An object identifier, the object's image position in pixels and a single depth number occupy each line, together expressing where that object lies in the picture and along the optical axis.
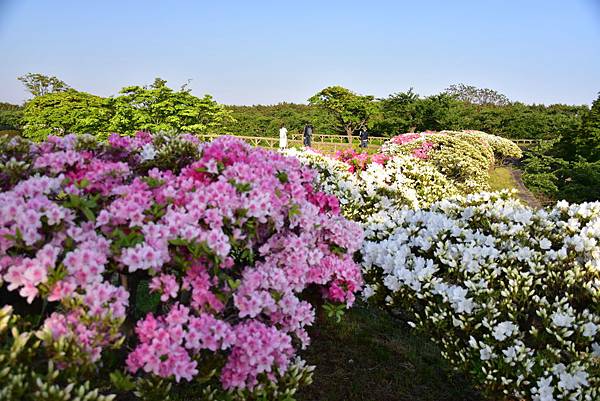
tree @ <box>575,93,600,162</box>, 15.15
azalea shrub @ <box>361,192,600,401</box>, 2.63
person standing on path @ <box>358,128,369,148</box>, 27.72
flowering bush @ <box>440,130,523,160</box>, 22.50
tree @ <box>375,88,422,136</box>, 38.25
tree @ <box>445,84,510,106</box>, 84.44
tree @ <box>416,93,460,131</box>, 36.72
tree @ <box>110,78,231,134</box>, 28.27
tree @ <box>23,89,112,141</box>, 28.67
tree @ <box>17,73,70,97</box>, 41.44
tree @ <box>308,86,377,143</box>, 42.72
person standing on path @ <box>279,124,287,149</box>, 22.39
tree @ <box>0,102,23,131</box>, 50.80
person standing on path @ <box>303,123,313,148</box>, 25.28
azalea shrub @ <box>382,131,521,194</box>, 13.12
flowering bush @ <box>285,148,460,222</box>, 6.00
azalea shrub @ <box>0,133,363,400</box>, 1.90
